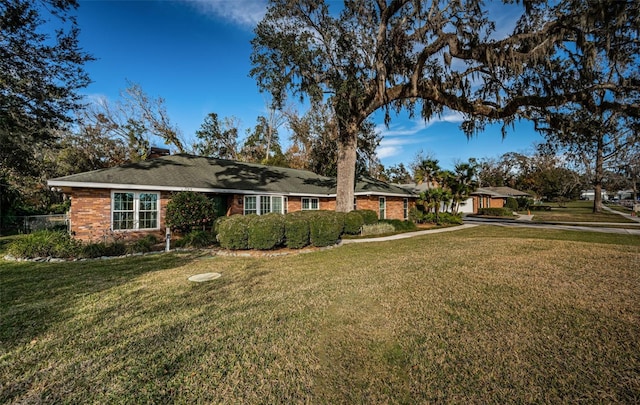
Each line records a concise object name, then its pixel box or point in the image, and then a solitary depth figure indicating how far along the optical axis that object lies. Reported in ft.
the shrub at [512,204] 116.22
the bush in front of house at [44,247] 27.66
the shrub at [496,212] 90.20
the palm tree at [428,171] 68.39
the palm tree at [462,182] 64.03
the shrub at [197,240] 33.86
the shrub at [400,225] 51.55
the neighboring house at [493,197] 108.47
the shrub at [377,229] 46.06
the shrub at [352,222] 42.04
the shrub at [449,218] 62.90
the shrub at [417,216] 64.85
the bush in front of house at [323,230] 32.63
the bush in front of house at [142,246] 30.91
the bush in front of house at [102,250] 28.07
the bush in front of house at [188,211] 36.50
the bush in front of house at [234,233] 29.45
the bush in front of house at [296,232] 31.04
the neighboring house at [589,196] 274.22
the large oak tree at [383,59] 34.12
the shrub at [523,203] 117.65
